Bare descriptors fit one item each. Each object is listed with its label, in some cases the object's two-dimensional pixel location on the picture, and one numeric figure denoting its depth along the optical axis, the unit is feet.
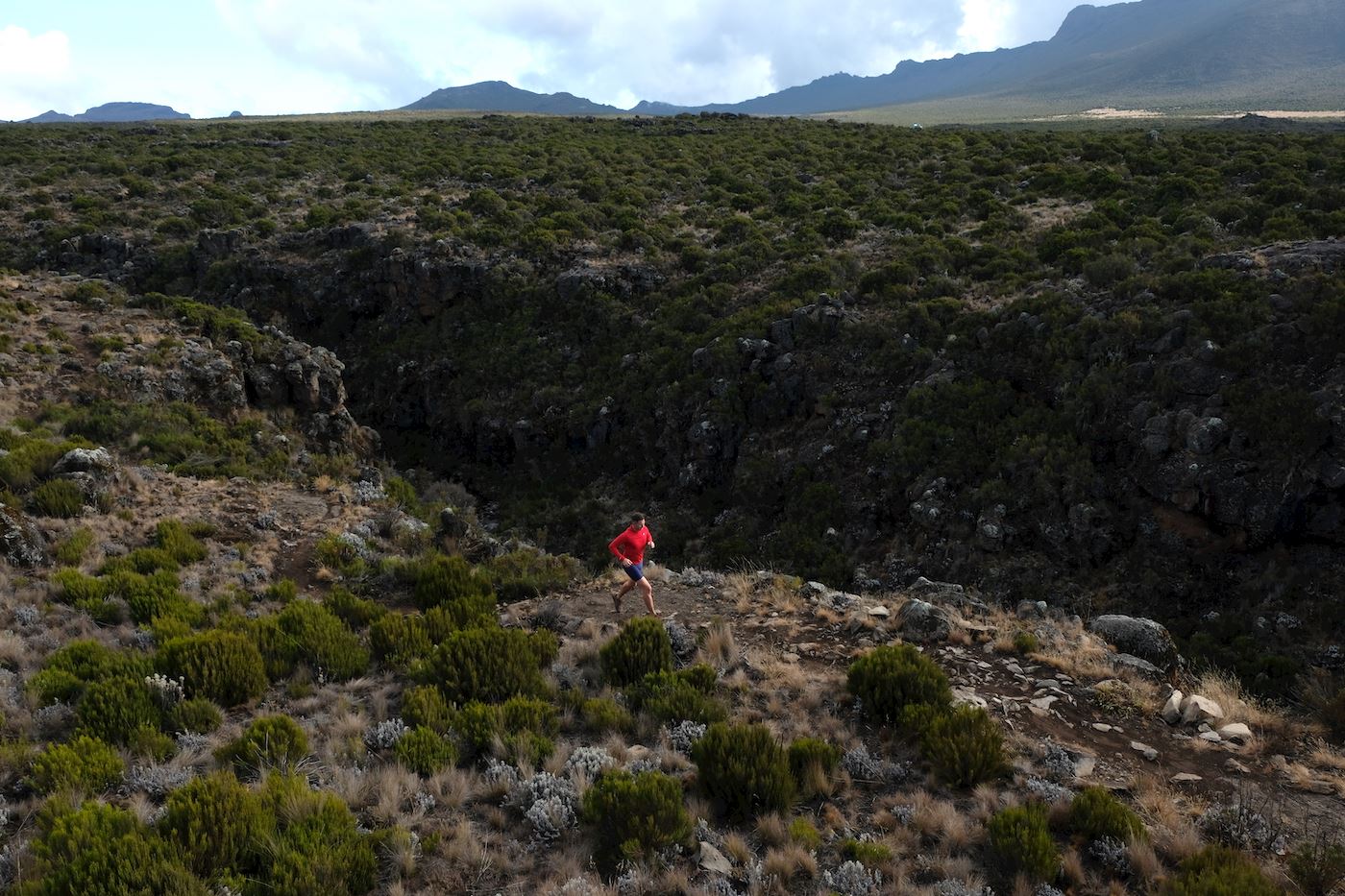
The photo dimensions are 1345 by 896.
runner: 35.01
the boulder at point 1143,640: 33.24
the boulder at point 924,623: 32.63
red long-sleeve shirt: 35.70
